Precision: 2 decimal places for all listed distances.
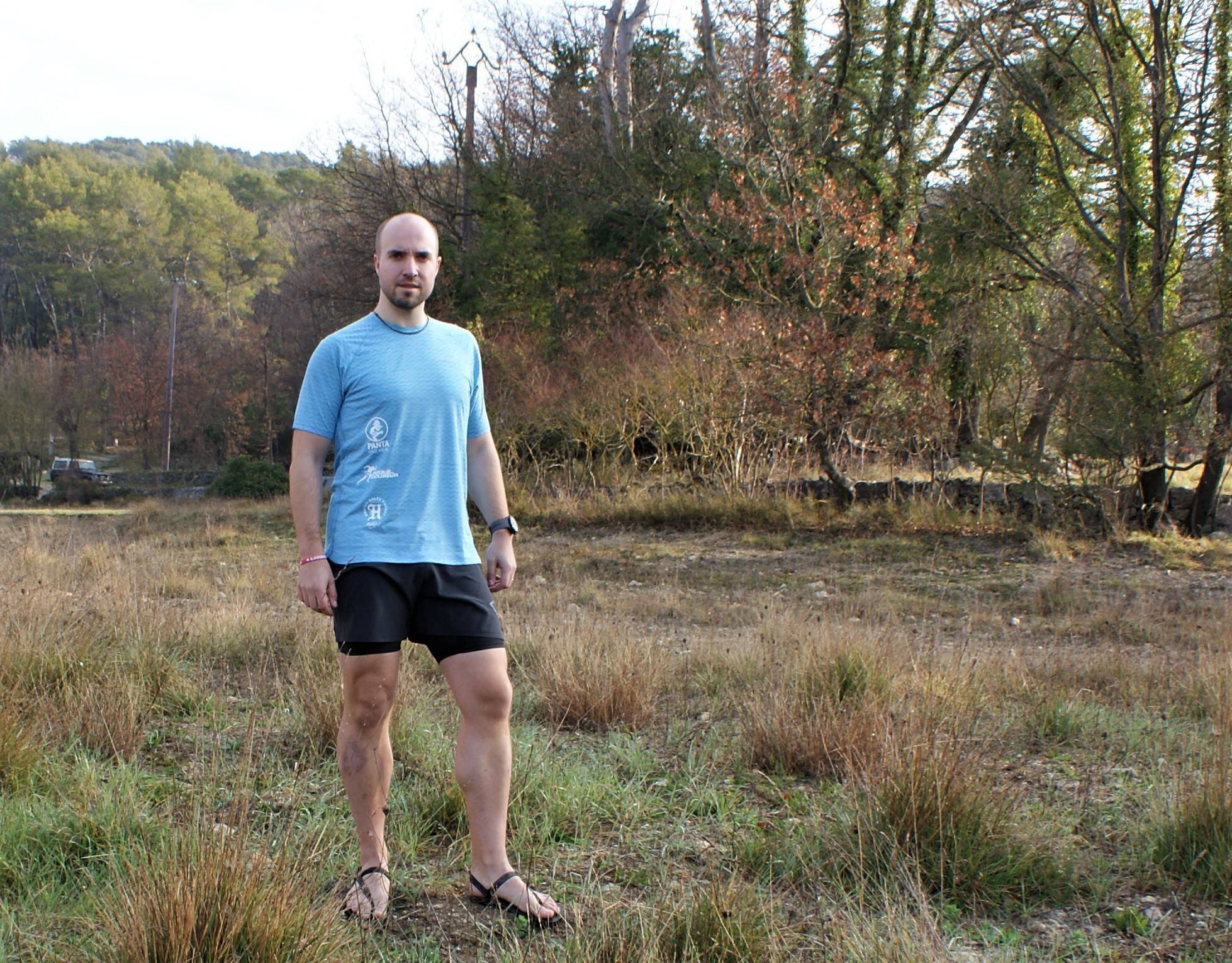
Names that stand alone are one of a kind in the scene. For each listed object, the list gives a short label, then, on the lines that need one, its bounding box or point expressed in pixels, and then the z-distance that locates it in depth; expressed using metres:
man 2.96
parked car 39.88
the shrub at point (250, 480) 33.12
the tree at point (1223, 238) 12.41
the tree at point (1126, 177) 12.74
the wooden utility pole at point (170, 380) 45.25
